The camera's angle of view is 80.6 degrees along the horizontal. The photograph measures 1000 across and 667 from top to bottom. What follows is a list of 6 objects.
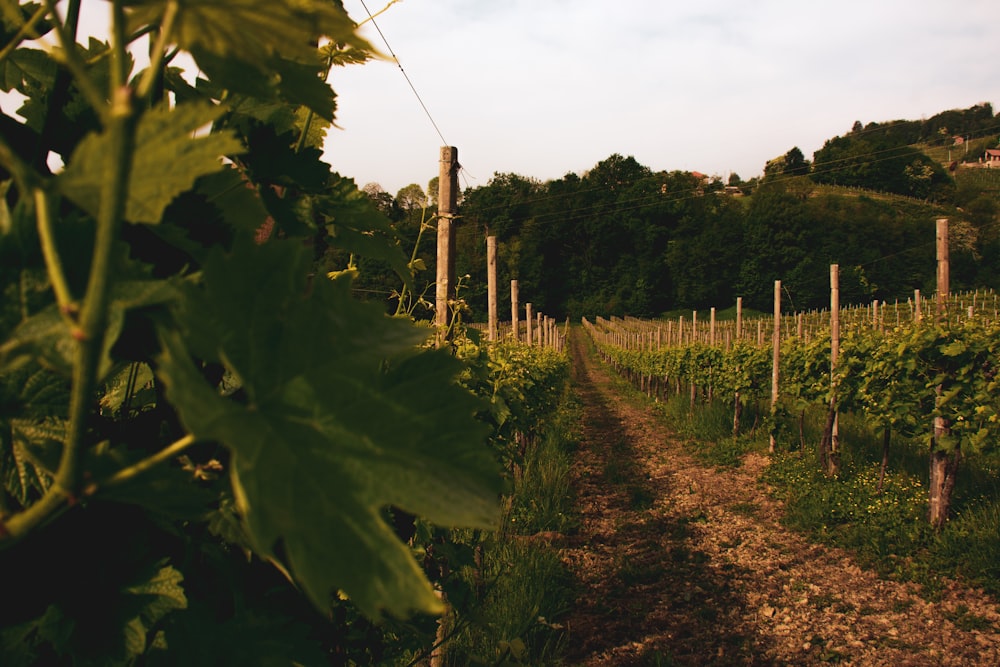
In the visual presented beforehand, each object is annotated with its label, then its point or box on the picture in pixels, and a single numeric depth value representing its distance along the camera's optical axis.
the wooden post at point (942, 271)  6.73
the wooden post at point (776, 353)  10.23
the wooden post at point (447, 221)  4.60
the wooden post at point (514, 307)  11.22
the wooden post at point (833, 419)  8.12
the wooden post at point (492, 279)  8.96
